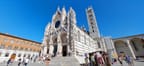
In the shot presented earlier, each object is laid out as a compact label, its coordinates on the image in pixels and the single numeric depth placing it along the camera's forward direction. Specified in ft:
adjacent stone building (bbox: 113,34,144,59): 80.42
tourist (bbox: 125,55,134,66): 20.17
